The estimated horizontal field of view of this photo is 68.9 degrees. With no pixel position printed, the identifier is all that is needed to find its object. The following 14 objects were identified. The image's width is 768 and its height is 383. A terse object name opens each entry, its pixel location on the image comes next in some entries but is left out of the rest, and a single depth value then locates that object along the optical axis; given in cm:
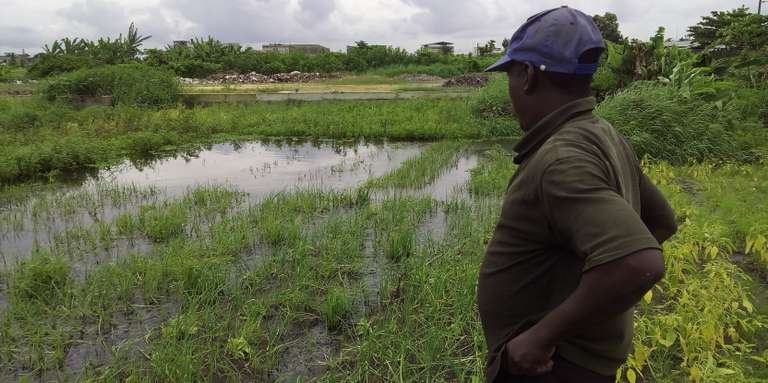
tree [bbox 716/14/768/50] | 1586
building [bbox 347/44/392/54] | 4156
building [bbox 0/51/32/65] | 5145
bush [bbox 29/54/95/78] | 2388
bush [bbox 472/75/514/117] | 1565
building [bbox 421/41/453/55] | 6342
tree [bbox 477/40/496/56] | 5061
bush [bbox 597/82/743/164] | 947
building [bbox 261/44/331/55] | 6982
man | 116
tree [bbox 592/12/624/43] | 3816
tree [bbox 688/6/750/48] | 2238
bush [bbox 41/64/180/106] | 1844
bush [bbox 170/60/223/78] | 3325
